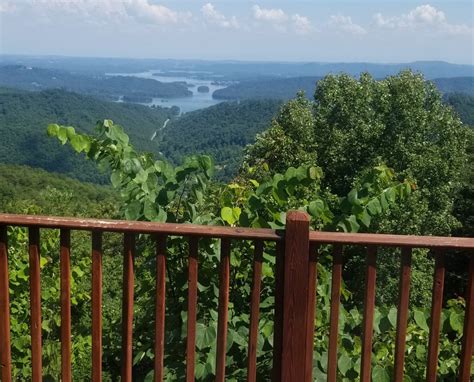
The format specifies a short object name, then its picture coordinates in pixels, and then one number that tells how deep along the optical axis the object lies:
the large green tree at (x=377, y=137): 20.02
